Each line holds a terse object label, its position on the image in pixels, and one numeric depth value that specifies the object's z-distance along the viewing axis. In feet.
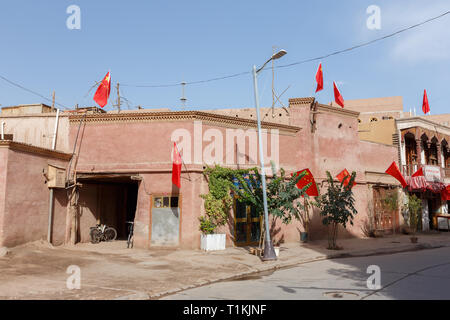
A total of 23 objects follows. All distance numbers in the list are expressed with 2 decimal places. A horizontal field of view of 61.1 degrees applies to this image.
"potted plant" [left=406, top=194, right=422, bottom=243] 77.82
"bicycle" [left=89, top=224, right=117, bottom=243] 61.11
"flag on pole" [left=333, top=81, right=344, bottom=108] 79.92
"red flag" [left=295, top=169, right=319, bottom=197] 63.01
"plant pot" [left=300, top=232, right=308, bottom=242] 65.87
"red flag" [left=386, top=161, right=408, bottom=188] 74.59
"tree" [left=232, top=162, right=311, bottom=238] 49.70
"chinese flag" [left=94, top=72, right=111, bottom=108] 64.18
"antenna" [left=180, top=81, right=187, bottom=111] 108.73
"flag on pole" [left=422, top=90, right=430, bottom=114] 99.25
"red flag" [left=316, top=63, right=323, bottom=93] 74.43
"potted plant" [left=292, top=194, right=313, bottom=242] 66.14
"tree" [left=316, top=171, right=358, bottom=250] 57.06
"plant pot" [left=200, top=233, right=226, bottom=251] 53.52
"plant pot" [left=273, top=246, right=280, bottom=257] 49.77
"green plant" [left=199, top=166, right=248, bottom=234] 55.01
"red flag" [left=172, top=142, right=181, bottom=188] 53.31
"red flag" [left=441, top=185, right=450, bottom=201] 95.86
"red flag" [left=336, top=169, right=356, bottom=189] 72.49
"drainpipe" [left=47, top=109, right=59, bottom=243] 52.75
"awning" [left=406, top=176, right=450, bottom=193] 87.76
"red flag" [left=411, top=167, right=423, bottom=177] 86.79
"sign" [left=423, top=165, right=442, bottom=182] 91.55
